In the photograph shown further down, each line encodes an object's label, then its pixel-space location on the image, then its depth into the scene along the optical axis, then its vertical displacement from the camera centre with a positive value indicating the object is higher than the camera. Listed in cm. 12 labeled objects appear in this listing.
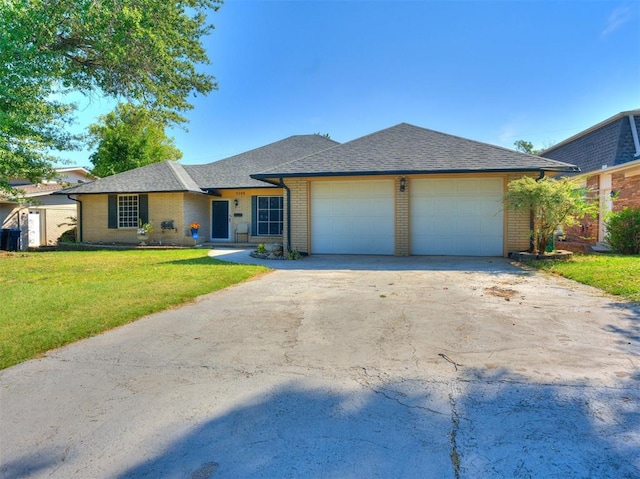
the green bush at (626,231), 1120 +2
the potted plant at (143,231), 1736 +8
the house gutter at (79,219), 1880 +68
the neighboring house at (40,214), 1927 +100
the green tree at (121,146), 3098 +715
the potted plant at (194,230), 1725 +12
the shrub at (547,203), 995 +78
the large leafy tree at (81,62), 950 +500
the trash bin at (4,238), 1823 -24
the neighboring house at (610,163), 1348 +269
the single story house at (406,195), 1164 +120
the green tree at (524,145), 5206 +1188
